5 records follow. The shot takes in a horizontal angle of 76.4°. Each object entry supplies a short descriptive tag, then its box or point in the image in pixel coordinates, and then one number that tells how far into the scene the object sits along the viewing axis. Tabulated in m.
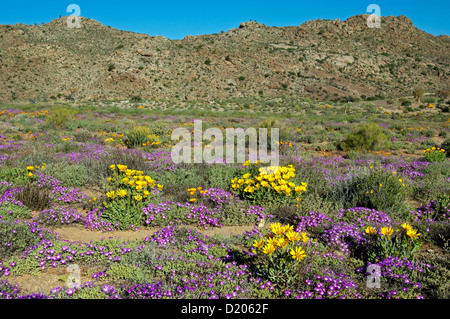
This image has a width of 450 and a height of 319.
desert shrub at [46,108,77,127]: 15.32
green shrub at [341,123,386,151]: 12.27
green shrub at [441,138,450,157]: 11.63
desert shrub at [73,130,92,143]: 11.99
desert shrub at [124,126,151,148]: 11.43
